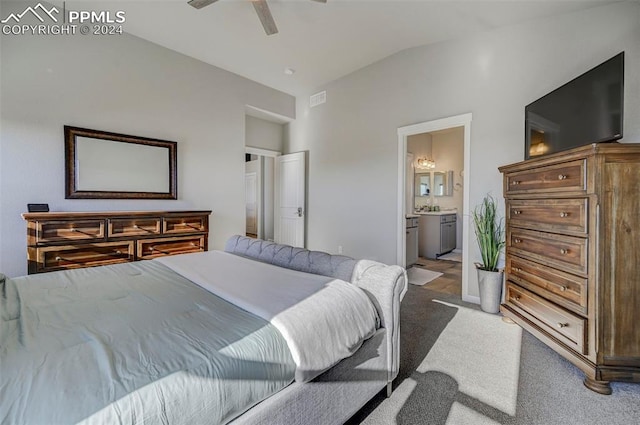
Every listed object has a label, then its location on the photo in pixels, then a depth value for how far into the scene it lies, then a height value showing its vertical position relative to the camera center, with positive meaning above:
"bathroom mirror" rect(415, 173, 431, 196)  6.75 +0.60
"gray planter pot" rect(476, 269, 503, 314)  2.82 -0.83
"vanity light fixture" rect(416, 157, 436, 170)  6.30 +1.06
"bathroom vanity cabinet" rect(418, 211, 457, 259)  5.64 -0.52
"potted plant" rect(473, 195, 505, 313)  2.83 -0.49
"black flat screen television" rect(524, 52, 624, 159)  1.88 +0.75
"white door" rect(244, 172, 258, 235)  7.11 +0.17
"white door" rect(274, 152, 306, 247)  5.20 +0.20
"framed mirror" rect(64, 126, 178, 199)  3.03 +0.51
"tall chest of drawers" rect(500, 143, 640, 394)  1.67 -0.33
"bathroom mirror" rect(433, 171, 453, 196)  6.62 +0.62
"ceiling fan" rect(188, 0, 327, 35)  2.36 +1.73
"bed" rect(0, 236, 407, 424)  0.73 -0.45
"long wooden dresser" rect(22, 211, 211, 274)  2.56 -0.30
